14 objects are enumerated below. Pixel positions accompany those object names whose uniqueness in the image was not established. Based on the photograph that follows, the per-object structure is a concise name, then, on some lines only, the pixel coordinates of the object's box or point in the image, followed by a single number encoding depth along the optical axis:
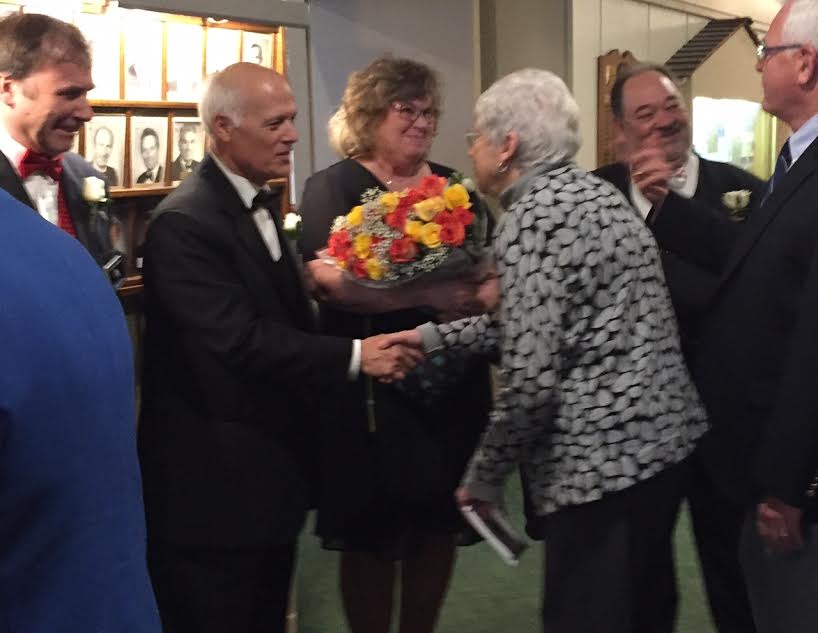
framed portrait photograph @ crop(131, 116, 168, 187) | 4.08
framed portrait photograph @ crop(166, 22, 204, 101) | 4.10
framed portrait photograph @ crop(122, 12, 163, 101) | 3.94
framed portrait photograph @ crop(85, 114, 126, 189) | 3.89
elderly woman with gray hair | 2.03
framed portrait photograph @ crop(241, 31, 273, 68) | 4.28
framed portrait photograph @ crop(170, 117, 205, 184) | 4.25
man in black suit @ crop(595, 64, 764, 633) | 2.67
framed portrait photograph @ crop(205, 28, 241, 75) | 4.23
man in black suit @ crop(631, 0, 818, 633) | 1.81
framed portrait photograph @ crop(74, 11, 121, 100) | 3.72
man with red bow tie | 2.19
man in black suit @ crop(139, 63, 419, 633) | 2.16
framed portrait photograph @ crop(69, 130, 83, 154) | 3.83
